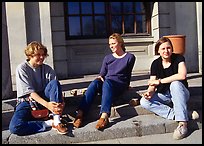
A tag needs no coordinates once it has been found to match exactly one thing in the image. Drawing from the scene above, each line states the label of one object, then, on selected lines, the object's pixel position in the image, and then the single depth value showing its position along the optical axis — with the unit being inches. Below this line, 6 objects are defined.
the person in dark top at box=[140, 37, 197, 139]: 140.3
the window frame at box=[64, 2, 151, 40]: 323.9
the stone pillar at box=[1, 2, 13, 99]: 177.5
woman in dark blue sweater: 148.4
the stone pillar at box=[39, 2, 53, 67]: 292.5
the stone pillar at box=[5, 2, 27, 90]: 283.7
